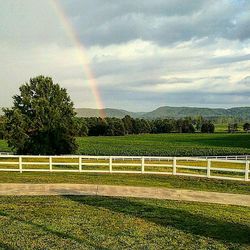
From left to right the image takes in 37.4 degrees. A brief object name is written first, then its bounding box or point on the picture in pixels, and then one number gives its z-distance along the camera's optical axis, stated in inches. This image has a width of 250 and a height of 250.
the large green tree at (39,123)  1678.2
